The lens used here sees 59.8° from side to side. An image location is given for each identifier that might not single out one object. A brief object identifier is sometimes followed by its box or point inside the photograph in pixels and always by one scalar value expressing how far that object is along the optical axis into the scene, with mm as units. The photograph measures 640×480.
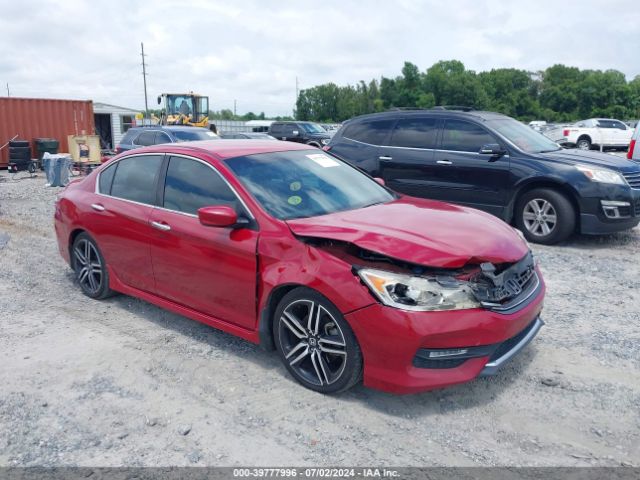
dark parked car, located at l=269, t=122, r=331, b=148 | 30567
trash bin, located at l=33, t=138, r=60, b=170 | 20828
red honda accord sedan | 3197
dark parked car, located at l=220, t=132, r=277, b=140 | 26766
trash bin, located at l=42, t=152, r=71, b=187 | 15121
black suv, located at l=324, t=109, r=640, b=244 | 7129
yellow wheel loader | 29250
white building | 32812
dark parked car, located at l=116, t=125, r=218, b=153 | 14383
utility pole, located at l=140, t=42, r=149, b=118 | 68125
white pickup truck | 25828
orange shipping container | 20906
